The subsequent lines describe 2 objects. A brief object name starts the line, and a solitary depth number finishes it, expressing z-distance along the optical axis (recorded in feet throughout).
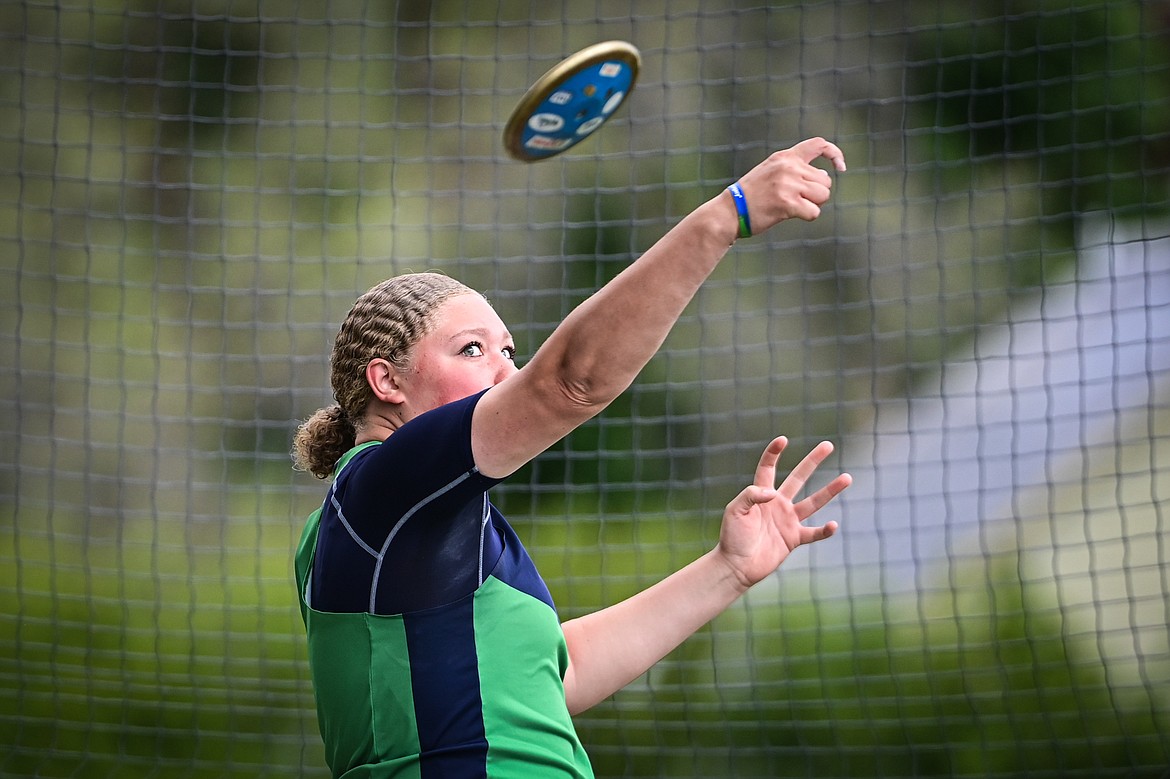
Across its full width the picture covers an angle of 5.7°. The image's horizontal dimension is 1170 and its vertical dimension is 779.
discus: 37.28
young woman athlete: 36.38
